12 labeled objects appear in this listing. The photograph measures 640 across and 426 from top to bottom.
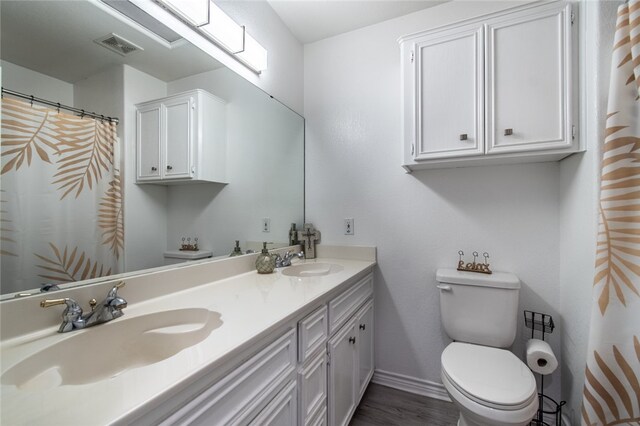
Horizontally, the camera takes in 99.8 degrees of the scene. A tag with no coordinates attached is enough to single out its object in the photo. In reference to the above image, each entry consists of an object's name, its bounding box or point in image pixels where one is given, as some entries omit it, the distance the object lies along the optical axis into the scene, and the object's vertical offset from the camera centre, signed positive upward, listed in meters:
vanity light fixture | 1.17 +0.92
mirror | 0.72 +0.36
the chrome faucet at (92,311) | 0.74 -0.29
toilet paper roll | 1.26 -0.69
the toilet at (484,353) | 1.02 -0.70
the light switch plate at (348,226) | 2.01 -0.10
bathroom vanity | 0.49 -0.35
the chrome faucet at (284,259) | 1.70 -0.30
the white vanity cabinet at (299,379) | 0.62 -0.53
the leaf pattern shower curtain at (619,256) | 0.95 -0.16
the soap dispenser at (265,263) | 1.49 -0.28
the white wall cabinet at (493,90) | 1.27 +0.64
